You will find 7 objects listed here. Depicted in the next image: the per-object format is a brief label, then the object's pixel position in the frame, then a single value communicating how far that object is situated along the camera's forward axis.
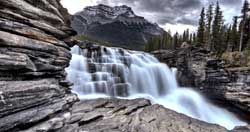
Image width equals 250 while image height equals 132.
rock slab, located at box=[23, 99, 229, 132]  4.67
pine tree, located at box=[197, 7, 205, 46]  25.53
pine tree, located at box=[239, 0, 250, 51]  22.50
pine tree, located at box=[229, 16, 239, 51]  24.67
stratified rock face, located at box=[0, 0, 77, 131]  3.18
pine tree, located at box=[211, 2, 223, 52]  25.29
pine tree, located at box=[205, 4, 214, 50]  25.61
